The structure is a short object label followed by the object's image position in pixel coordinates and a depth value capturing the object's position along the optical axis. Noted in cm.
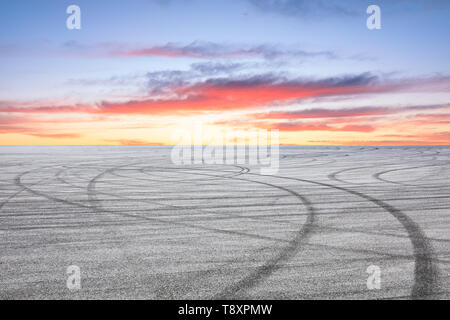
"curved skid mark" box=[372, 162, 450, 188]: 1586
